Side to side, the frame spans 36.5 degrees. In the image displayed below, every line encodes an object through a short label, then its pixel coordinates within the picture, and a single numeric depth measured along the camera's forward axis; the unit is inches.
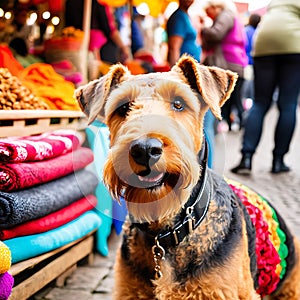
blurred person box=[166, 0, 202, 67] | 171.0
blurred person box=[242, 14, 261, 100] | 356.6
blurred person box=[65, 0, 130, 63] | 189.2
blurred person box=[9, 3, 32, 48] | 189.6
